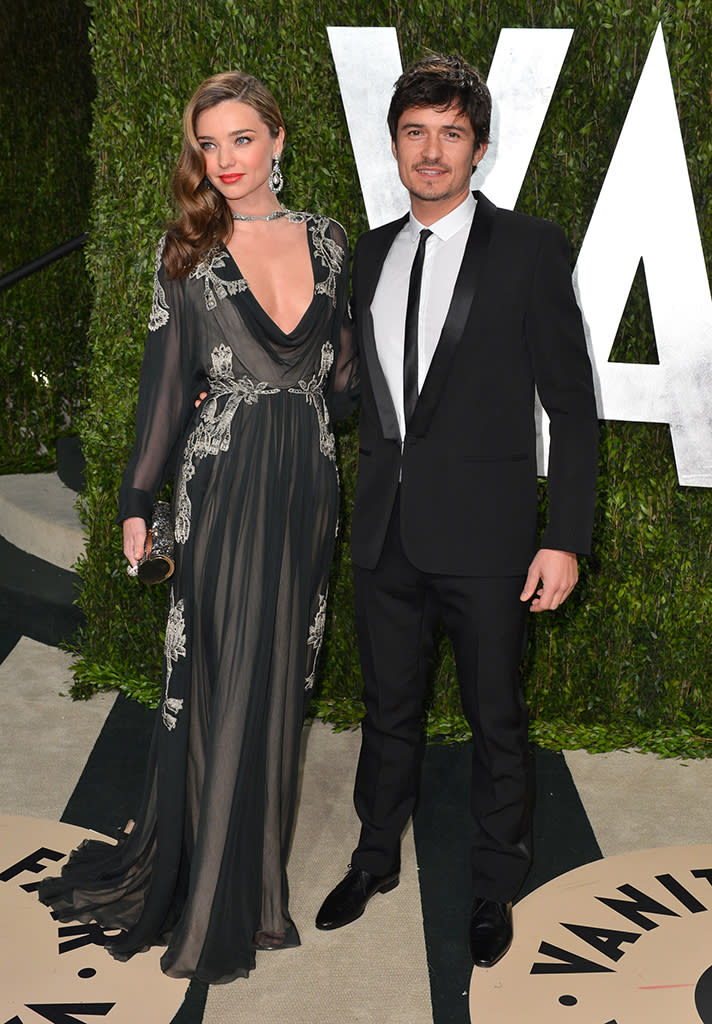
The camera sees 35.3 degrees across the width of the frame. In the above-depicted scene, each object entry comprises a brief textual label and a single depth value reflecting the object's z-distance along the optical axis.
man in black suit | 2.46
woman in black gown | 2.51
